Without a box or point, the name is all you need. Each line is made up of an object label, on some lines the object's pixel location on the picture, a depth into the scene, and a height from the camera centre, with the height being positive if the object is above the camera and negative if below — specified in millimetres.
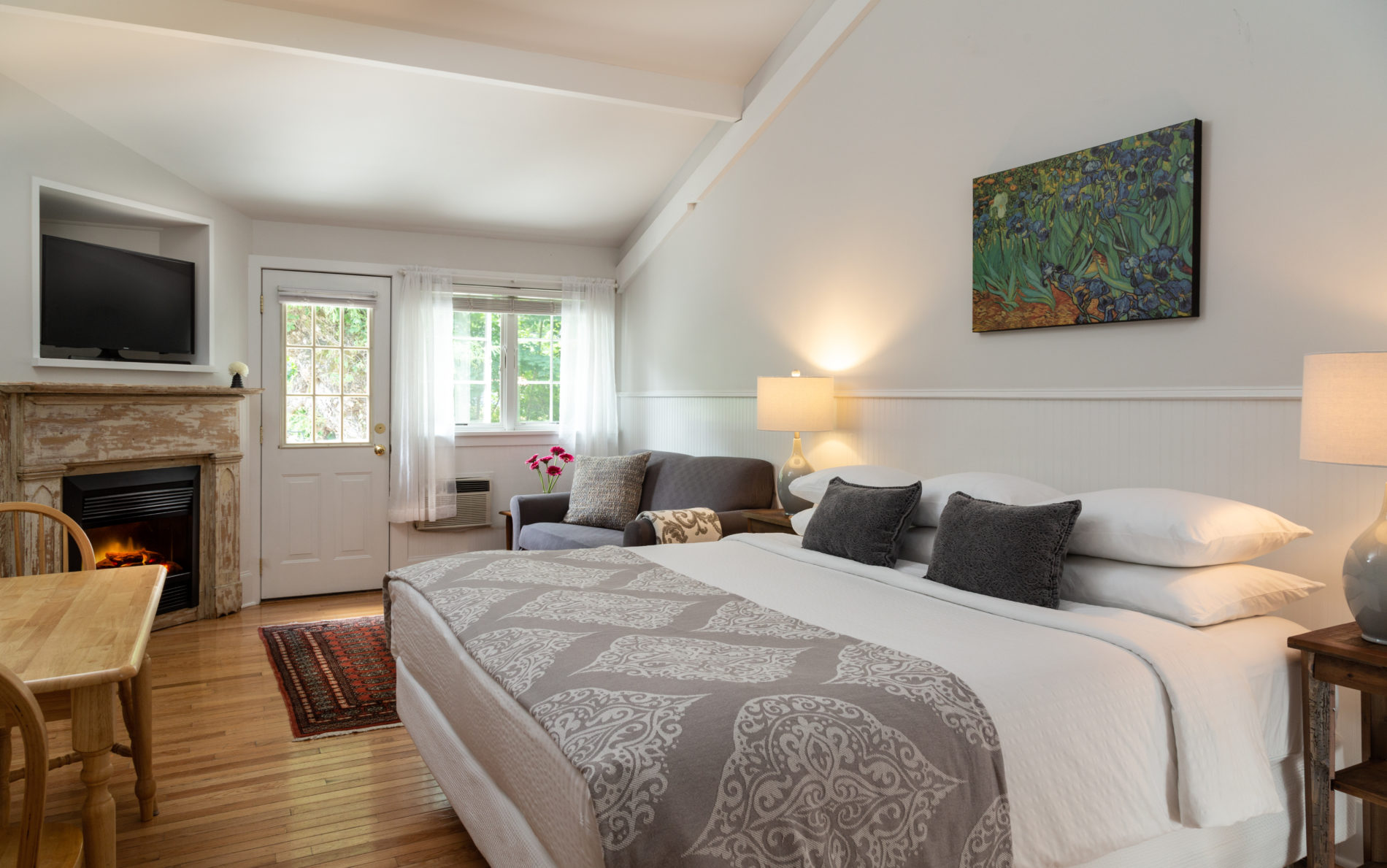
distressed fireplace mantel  3592 -149
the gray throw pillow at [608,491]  4605 -425
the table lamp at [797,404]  3604 +49
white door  5035 -117
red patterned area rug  3125 -1113
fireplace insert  4004 -529
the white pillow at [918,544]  2652 -406
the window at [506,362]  5594 +351
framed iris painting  2363 +552
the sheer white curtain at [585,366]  5746 +326
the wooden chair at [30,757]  1100 -451
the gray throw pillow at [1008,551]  2088 -347
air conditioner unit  5535 -598
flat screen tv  3742 +538
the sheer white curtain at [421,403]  5250 +68
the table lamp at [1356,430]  1701 -27
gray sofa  4121 -430
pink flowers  5336 -326
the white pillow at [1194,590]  1924 -411
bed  1464 -603
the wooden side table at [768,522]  3613 -464
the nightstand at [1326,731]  1722 -664
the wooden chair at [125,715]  2287 -834
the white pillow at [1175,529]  1954 -270
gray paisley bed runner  1201 -508
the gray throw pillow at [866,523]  2623 -345
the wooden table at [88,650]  1382 -416
